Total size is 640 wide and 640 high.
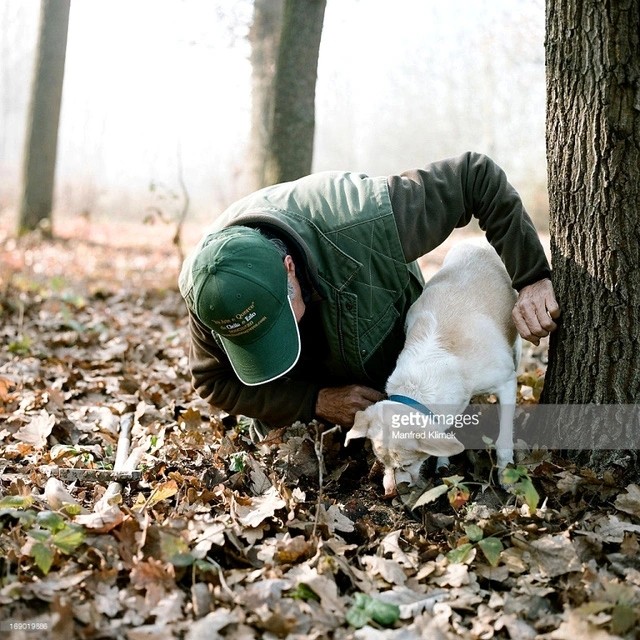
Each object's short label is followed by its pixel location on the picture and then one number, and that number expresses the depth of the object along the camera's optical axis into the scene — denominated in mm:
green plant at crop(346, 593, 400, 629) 2604
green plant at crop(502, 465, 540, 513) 2896
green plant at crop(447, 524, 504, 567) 2912
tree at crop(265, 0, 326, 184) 7223
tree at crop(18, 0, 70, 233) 13031
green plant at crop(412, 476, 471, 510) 3115
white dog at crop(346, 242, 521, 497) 3617
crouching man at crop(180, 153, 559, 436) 3648
